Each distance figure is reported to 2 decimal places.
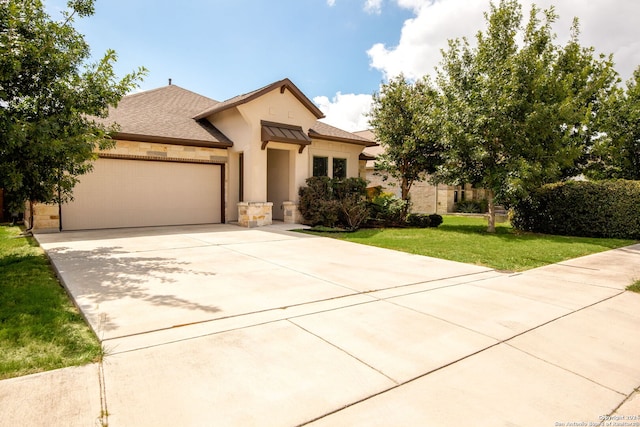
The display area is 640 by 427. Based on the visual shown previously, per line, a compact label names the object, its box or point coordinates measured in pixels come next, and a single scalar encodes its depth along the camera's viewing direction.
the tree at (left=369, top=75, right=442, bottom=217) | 15.56
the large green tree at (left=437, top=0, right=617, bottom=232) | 12.58
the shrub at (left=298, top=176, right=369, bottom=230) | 14.44
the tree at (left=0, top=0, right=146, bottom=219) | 6.06
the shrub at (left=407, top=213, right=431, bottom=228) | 15.86
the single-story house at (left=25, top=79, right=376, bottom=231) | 12.48
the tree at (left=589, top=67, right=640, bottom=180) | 16.58
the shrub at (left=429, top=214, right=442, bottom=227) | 15.96
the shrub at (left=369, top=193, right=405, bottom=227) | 15.72
